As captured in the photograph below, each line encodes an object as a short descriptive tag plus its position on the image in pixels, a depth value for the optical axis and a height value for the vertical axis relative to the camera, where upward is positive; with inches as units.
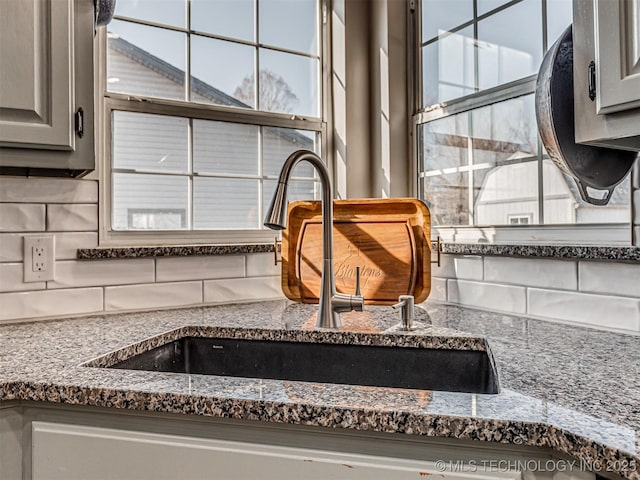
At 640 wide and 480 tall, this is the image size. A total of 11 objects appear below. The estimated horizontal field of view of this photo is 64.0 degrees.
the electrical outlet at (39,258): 54.9 -1.6
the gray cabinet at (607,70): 33.8 +11.6
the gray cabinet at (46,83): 43.5 +14.0
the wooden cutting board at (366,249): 58.9 -1.0
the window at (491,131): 55.5 +13.9
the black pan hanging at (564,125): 41.5 +9.3
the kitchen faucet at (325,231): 47.1 +1.0
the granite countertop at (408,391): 26.5 -9.2
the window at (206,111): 63.1 +17.4
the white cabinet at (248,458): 27.8 -13.0
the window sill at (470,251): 47.1 -1.1
